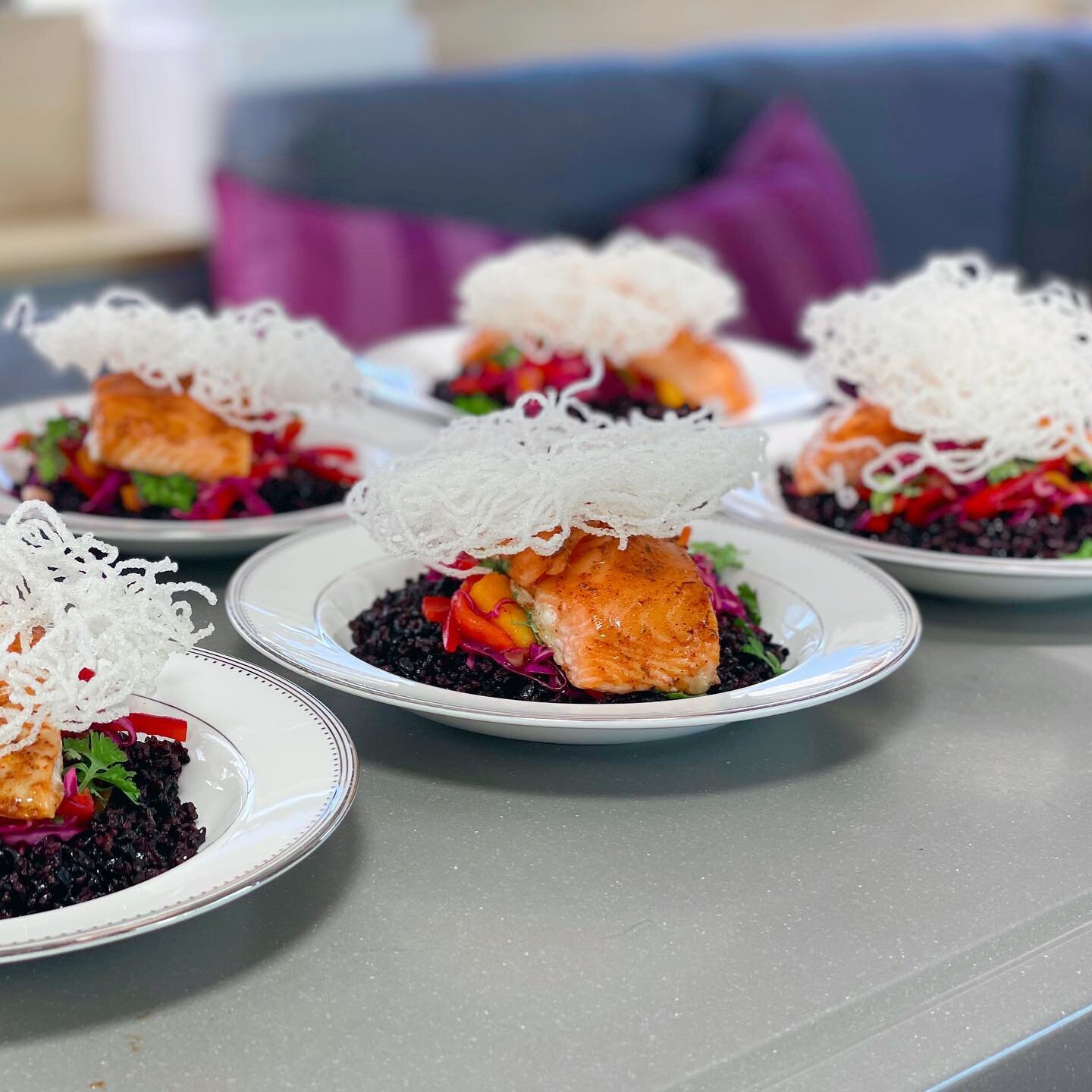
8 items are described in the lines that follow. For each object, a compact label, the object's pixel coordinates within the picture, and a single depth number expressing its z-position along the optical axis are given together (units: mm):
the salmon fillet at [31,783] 1004
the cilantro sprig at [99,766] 1073
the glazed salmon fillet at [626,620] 1267
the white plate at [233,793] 901
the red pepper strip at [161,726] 1148
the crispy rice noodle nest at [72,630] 1021
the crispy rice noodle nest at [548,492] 1266
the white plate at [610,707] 1180
